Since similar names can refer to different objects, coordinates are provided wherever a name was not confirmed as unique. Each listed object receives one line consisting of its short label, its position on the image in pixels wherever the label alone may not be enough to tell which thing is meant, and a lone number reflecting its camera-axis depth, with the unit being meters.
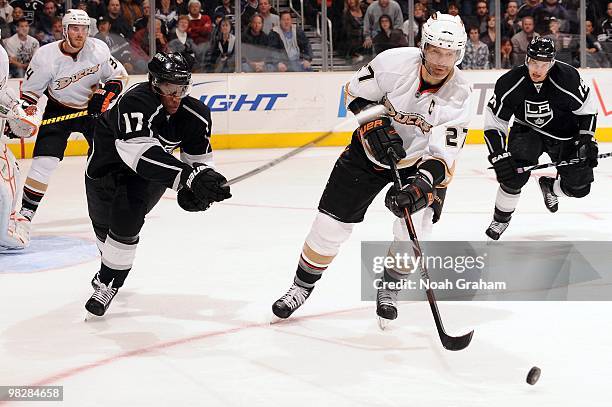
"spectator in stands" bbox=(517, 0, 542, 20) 16.39
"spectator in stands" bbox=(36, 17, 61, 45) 14.43
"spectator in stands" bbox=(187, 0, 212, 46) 15.26
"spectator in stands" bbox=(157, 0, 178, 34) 15.02
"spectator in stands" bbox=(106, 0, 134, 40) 14.80
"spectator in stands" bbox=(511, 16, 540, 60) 16.35
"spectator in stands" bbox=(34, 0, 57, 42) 14.44
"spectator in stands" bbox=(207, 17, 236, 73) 15.26
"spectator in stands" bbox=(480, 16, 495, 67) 16.20
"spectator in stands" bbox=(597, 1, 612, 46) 16.27
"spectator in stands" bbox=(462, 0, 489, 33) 16.20
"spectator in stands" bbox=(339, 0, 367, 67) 15.88
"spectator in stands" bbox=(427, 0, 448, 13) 16.13
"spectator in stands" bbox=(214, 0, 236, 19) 15.36
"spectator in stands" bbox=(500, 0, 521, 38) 16.30
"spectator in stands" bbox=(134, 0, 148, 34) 14.93
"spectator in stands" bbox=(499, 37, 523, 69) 16.30
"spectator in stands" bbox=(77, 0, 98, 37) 14.68
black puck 4.57
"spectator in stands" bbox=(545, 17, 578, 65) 16.23
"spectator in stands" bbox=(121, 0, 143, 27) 14.89
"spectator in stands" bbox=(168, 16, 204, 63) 15.16
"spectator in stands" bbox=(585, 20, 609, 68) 16.24
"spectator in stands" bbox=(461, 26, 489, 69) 16.09
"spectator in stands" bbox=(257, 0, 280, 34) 15.54
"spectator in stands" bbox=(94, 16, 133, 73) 14.73
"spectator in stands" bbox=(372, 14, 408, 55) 15.94
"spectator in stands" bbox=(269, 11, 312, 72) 15.58
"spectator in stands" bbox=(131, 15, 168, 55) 14.90
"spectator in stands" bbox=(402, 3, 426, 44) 15.94
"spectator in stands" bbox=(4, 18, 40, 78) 14.21
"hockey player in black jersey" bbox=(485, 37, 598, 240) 7.93
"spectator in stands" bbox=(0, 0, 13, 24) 14.36
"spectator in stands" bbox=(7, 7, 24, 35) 14.30
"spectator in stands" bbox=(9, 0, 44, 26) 14.43
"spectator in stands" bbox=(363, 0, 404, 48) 15.96
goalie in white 7.61
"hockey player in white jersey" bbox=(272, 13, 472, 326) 5.35
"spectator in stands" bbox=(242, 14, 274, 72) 15.38
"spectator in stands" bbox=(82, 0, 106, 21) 14.71
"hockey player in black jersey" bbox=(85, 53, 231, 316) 5.47
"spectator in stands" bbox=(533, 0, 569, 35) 16.32
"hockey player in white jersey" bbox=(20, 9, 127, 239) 8.89
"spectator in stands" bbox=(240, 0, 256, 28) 15.40
